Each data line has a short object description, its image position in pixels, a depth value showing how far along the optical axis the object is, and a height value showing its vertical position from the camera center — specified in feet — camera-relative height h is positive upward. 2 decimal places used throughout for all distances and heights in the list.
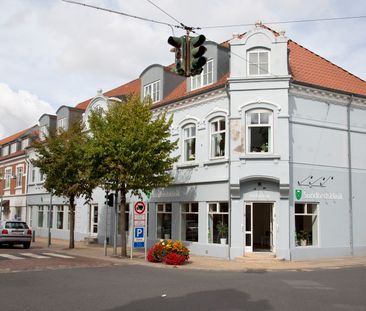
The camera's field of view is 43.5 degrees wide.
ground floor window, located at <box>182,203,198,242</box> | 74.90 -3.80
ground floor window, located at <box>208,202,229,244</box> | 69.41 -3.57
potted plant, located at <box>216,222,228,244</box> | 69.10 -4.79
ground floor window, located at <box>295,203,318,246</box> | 68.08 -3.59
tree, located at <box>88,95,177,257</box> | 63.46 +6.89
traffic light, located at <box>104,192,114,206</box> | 70.31 -0.11
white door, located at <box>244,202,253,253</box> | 66.11 -4.15
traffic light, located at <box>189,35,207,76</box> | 32.55 +10.36
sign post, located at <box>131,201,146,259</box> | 64.44 -3.48
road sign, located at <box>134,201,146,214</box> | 64.95 -1.20
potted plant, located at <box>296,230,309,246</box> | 67.77 -5.61
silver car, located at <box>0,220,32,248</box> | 81.56 -6.30
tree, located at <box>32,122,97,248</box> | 79.56 +6.01
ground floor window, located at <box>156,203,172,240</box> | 80.02 -3.88
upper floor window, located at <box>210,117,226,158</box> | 71.67 +9.85
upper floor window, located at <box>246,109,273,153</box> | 67.15 +10.03
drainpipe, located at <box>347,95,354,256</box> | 72.28 +3.05
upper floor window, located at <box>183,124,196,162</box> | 77.20 +9.57
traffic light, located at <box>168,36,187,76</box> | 33.45 +10.79
